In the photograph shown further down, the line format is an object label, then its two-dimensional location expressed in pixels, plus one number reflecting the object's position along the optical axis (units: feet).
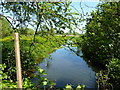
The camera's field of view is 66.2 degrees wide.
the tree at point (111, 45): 11.38
